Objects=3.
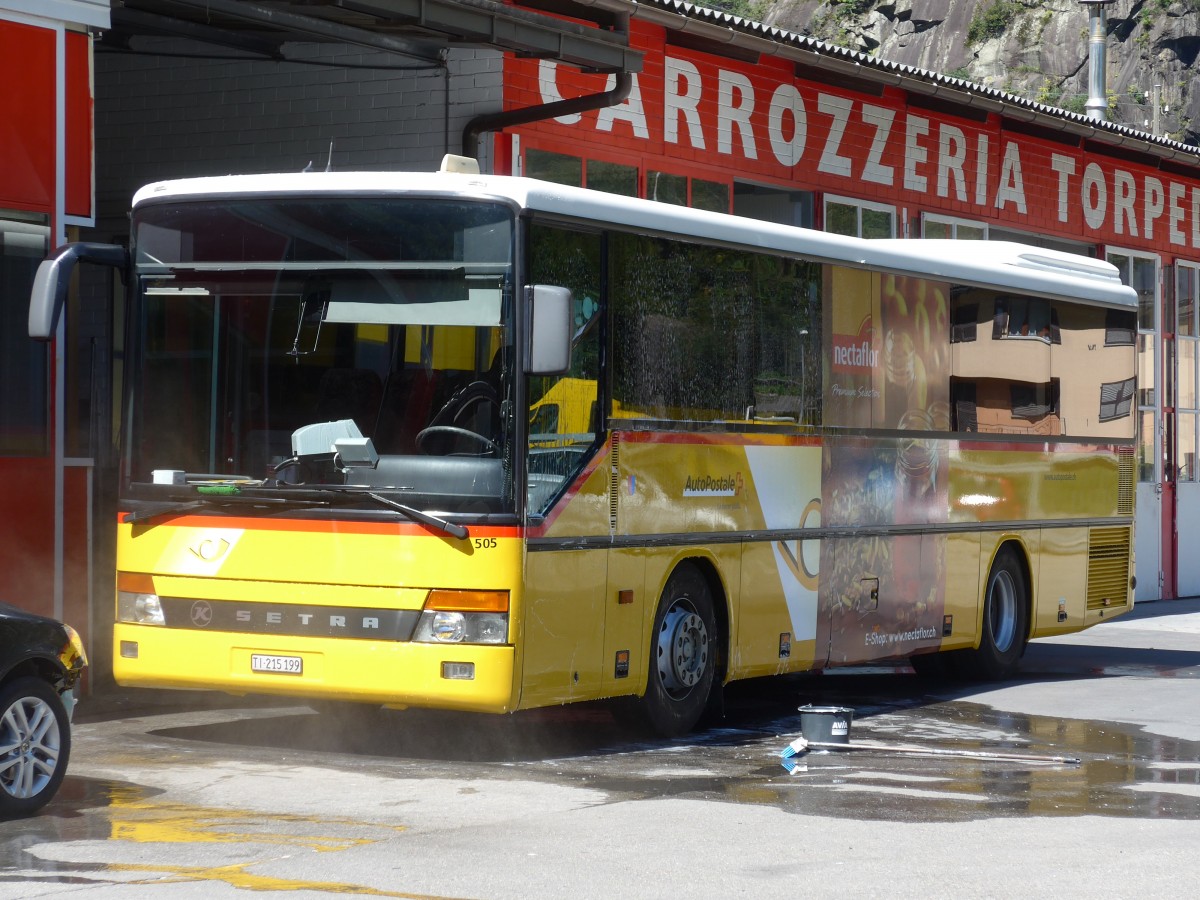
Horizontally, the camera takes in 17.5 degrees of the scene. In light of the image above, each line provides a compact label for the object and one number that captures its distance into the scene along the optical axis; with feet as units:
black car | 53.71
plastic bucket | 69.80
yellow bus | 62.98
